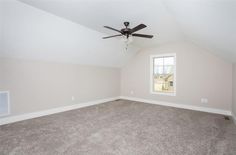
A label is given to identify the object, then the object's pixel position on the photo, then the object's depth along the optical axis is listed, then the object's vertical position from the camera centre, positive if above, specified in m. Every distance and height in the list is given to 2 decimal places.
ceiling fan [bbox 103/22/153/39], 2.66 +0.96
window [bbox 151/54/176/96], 4.86 +0.11
